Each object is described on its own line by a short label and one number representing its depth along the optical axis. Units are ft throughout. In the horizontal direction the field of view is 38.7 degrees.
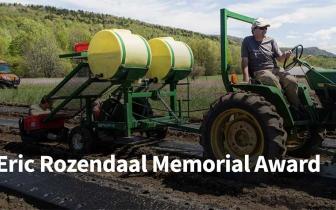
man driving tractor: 20.84
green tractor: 19.04
